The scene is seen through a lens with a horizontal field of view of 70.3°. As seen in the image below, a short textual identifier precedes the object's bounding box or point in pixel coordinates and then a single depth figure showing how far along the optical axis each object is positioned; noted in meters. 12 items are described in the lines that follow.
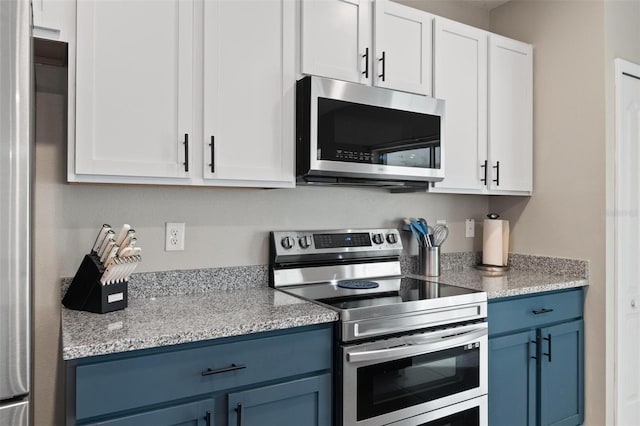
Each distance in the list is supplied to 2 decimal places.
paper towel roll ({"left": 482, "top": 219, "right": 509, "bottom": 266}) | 2.67
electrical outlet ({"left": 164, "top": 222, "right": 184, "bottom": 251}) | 1.92
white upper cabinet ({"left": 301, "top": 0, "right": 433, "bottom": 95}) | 1.94
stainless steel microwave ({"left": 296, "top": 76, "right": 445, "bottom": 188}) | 1.86
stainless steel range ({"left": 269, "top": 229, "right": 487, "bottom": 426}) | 1.62
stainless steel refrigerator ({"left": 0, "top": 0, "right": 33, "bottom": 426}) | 1.00
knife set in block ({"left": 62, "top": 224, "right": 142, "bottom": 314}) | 1.54
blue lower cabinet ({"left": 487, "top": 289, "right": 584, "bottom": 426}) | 2.07
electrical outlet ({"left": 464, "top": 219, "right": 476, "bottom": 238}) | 2.83
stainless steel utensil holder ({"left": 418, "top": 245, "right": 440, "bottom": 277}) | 2.45
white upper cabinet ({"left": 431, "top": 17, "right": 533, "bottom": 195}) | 2.35
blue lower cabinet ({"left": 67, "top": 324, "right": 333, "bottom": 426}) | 1.24
